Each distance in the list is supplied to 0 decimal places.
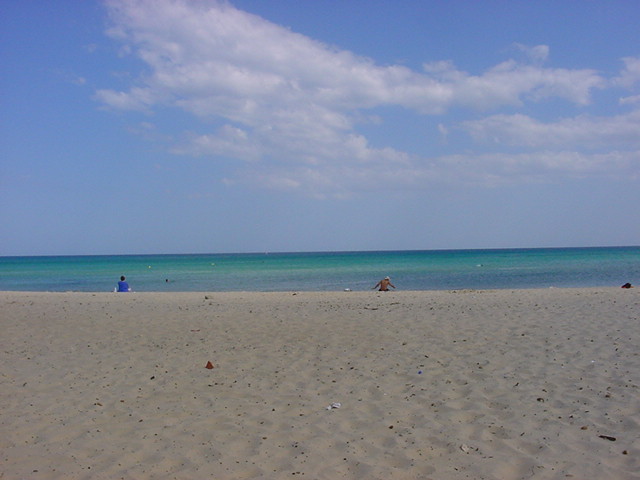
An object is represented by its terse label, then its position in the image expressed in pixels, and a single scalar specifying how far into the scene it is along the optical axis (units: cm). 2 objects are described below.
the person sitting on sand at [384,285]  2145
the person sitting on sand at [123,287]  2338
